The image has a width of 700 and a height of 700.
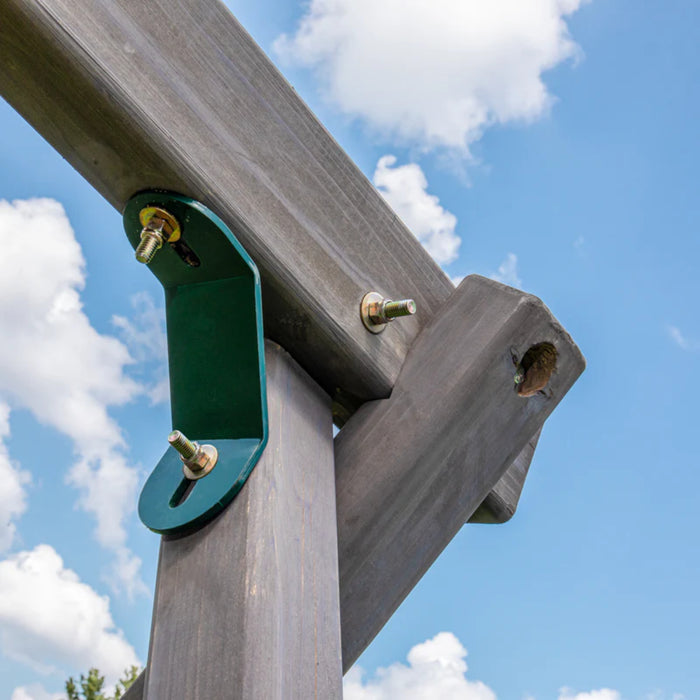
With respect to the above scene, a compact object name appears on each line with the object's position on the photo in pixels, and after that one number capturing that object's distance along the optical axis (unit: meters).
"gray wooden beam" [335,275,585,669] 0.78
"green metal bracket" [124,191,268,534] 0.66
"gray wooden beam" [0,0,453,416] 0.61
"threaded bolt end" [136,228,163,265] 0.66
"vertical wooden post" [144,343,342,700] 0.55
